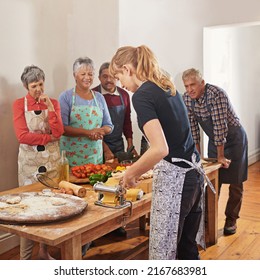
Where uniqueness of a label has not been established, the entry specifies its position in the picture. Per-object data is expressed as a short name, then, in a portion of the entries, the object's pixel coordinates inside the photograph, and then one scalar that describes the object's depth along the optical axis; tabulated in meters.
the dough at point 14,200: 1.51
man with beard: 2.89
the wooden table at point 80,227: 1.30
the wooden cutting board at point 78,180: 1.91
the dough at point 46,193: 1.63
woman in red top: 2.30
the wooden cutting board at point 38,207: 1.36
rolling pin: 1.67
